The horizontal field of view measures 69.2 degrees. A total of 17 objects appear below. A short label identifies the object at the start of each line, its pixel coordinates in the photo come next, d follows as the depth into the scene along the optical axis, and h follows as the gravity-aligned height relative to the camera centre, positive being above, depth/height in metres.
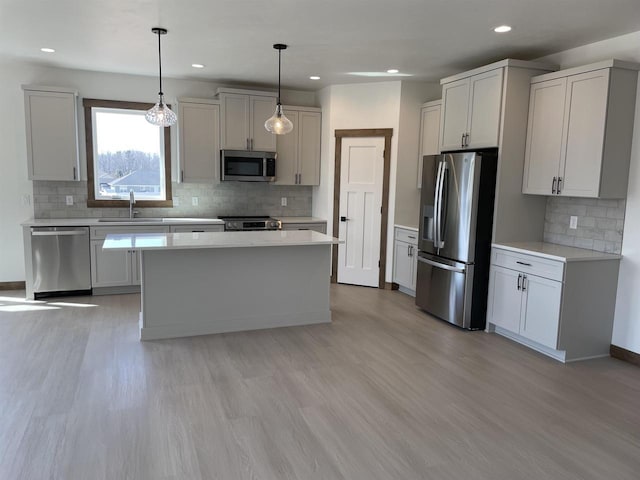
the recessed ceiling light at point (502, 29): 3.74 +1.32
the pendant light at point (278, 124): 4.19 +0.54
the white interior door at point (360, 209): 6.25 -0.30
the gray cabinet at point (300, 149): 6.62 +0.51
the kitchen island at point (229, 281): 4.16 -0.93
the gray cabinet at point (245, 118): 6.21 +0.88
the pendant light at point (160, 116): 3.88 +0.55
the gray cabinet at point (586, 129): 3.76 +0.55
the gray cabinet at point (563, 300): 3.82 -0.91
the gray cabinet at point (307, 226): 6.38 -0.57
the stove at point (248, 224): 6.05 -0.53
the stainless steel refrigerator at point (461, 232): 4.47 -0.42
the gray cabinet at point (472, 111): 4.45 +0.80
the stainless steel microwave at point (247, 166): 6.22 +0.24
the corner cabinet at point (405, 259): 5.80 -0.91
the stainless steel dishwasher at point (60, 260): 5.33 -0.94
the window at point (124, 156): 5.99 +0.32
